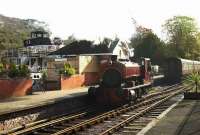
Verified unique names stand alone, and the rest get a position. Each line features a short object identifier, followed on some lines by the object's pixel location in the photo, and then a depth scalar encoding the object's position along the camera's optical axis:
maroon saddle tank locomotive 16.72
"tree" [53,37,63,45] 57.98
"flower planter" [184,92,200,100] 18.04
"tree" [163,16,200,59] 64.47
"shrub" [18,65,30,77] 18.52
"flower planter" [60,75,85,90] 22.89
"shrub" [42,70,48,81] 22.39
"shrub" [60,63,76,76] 23.39
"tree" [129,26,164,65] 56.27
